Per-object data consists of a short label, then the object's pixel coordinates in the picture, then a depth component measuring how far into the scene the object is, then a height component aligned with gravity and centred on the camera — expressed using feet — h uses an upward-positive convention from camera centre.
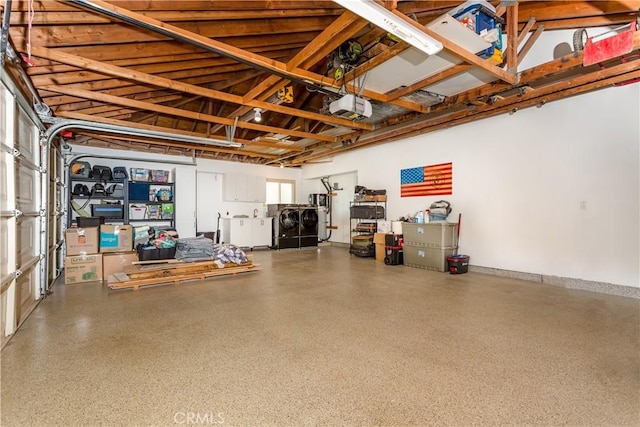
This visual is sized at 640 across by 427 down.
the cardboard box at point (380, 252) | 22.99 -3.33
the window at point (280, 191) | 35.14 +2.17
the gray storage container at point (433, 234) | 19.25 -1.68
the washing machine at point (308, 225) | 31.04 -1.68
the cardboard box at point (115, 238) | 17.17 -1.71
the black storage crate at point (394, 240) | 21.81 -2.28
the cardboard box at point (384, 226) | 23.59 -1.37
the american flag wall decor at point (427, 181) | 20.97 +2.15
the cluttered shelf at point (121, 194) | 22.00 +1.17
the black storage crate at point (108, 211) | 21.89 -0.19
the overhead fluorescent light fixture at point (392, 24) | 6.86 +4.79
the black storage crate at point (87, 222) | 17.39 -0.80
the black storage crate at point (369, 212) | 25.49 -0.25
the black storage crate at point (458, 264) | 18.42 -3.40
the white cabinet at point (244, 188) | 31.09 +2.25
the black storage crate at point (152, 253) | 16.89 -2.55
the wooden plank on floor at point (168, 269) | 15.34 -3.31
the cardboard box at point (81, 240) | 15.98 -1.74
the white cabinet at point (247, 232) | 28.66 -2.25
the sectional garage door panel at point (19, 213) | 8.86 -0.15
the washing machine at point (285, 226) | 29.91 -1.74
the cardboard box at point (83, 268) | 15.89 -3.26
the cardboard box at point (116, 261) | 16.89 -3.06
